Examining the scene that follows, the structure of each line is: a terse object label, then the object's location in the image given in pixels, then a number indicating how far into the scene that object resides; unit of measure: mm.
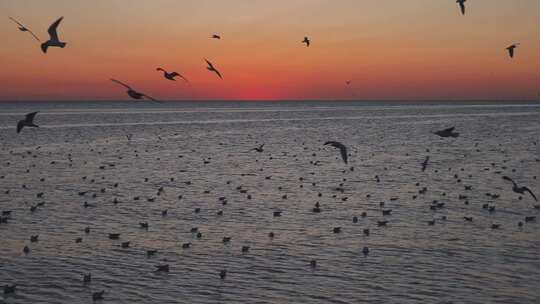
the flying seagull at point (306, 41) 38200
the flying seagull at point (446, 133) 25289
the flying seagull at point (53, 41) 23844
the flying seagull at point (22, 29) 20734
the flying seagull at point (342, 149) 23628
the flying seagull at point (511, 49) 32056
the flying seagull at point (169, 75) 25456
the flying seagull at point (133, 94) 22441
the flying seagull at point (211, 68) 25881
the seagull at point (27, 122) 24416
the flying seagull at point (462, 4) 26441
